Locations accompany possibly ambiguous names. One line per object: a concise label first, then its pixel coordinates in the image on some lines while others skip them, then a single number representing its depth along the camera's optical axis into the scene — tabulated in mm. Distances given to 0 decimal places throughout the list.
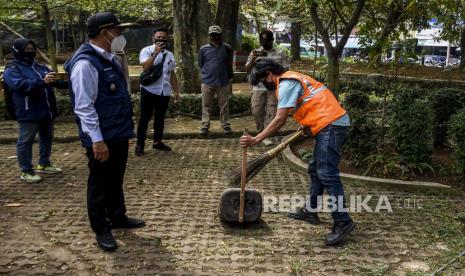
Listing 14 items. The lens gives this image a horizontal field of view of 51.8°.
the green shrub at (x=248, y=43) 22547
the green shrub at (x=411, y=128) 5914
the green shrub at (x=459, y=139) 5684
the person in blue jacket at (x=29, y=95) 5557
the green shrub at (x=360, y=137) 6250
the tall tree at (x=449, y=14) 6687
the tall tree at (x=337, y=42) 6996
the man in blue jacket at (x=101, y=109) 3637
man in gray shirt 8094
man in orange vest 4059
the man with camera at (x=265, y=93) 7609
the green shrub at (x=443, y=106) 6980
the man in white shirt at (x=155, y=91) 7043
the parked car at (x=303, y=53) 30867
